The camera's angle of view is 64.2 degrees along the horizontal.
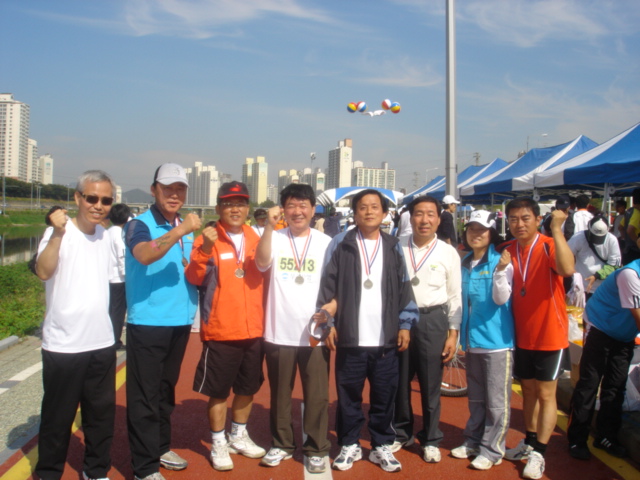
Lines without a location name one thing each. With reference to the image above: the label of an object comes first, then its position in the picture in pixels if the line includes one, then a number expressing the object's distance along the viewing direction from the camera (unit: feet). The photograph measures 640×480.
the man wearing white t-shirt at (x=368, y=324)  11.94
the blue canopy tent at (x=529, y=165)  40.93
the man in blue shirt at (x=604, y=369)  12.51
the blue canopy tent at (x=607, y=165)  27.12
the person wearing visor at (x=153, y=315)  11.00
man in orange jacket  11.62
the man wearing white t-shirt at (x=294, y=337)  11.91
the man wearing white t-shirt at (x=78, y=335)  9.99
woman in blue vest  12.21
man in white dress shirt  12.60
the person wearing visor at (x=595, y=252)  21.21
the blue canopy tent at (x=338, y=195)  58.25
